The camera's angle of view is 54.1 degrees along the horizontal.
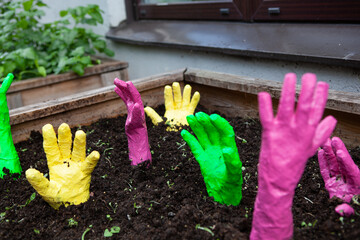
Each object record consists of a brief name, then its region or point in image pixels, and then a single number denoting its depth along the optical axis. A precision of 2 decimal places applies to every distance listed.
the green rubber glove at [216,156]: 0.96
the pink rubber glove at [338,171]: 0.94
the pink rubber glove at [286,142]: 0.68
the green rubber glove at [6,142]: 1.21
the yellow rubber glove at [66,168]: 1.03
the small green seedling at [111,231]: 0.96
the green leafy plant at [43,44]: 2.20
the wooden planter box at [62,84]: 2.15
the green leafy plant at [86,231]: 0.96
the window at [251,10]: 1.64
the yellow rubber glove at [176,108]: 1.58
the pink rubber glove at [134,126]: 1.22
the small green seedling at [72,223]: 1.00
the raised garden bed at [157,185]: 0.94
